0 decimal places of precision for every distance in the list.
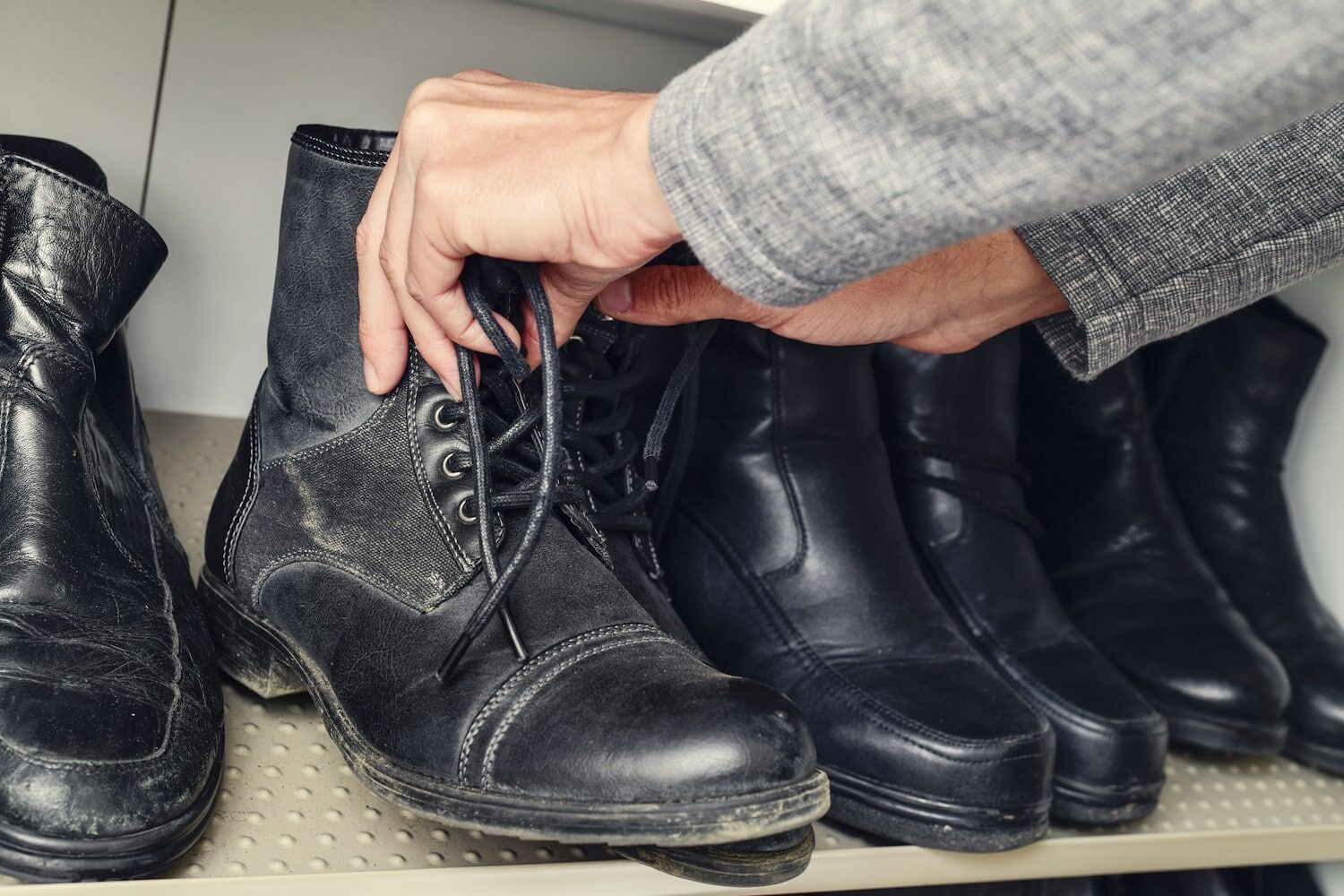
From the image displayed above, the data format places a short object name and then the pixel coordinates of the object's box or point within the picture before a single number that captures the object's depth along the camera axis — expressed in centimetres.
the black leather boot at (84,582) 42
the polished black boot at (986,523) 72
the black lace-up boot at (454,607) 45
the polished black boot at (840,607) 60
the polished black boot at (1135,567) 78
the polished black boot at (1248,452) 92
